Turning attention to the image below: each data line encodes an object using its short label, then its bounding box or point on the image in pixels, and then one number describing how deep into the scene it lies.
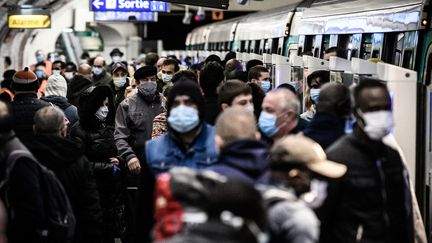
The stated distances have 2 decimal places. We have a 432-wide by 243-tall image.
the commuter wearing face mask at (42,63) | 29.33
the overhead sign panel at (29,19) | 26.22
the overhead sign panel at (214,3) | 14.42
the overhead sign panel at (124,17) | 29.70
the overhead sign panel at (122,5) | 21.59
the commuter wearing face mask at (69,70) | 23.64
